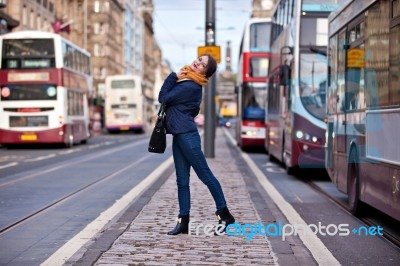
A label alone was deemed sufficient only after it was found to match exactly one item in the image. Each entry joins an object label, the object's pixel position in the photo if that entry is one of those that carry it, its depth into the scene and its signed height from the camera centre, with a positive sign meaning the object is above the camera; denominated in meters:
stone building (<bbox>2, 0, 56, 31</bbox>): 53.84 +5.73
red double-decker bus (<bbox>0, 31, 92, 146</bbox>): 30.94 +0.25
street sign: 21.91 +1.19
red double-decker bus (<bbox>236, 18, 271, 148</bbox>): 29.67 +0.43
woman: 7.79 -0.28
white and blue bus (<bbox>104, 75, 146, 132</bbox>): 61.25 -0.61
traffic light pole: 22.58 -0.17
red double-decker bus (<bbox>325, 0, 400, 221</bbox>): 8.09 -0.11
